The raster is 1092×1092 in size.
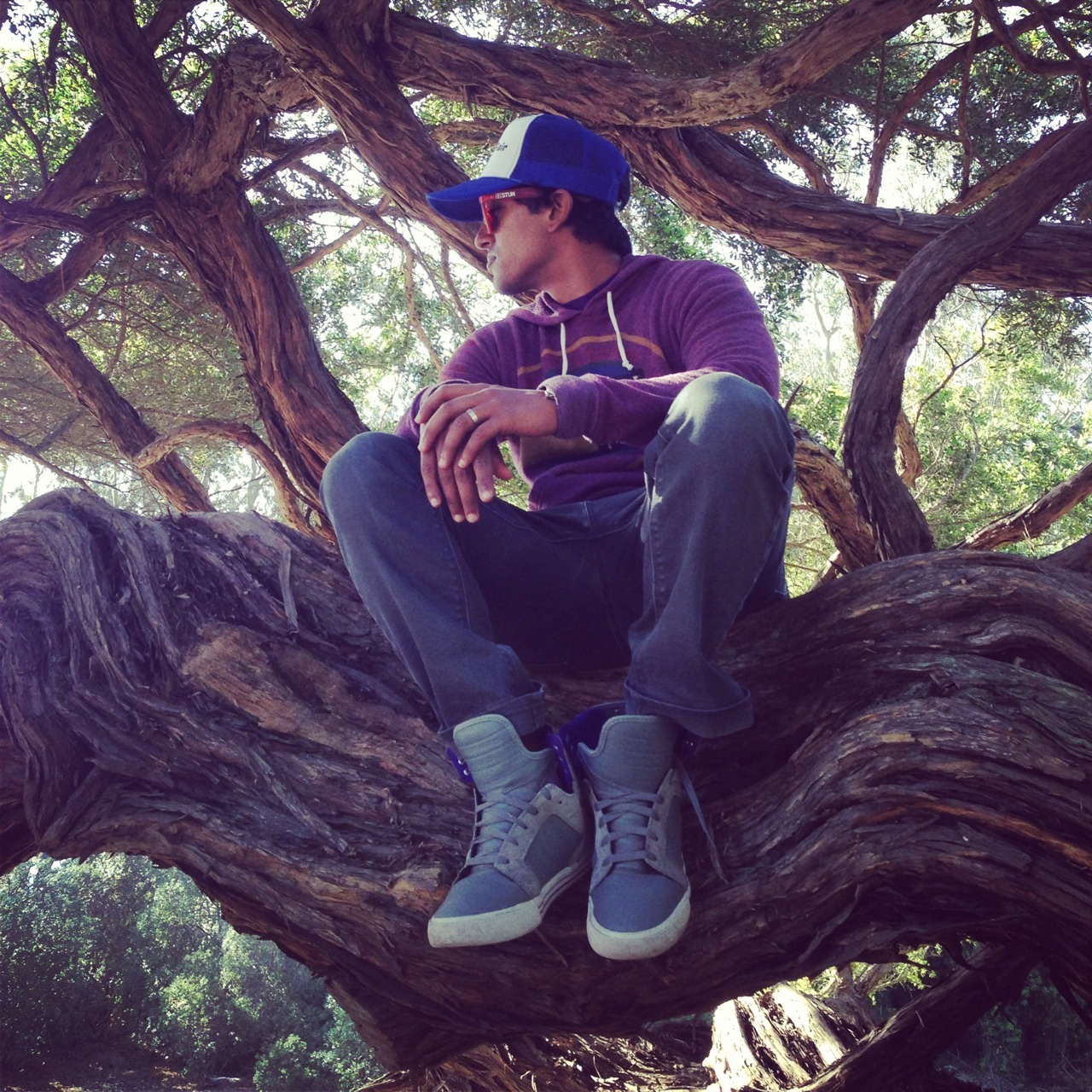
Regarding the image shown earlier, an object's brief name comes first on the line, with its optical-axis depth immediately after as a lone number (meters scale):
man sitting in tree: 1.77
